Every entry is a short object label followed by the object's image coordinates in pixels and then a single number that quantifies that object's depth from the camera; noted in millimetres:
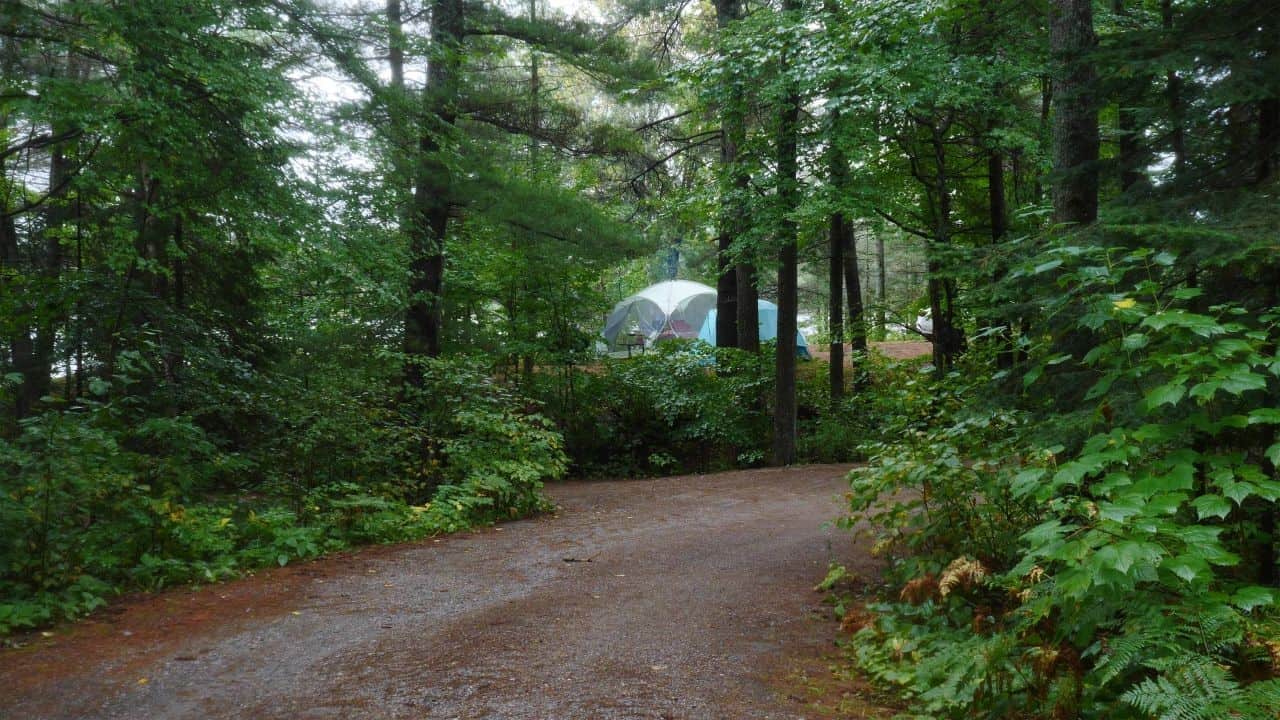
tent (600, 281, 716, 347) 21281
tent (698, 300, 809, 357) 20688
